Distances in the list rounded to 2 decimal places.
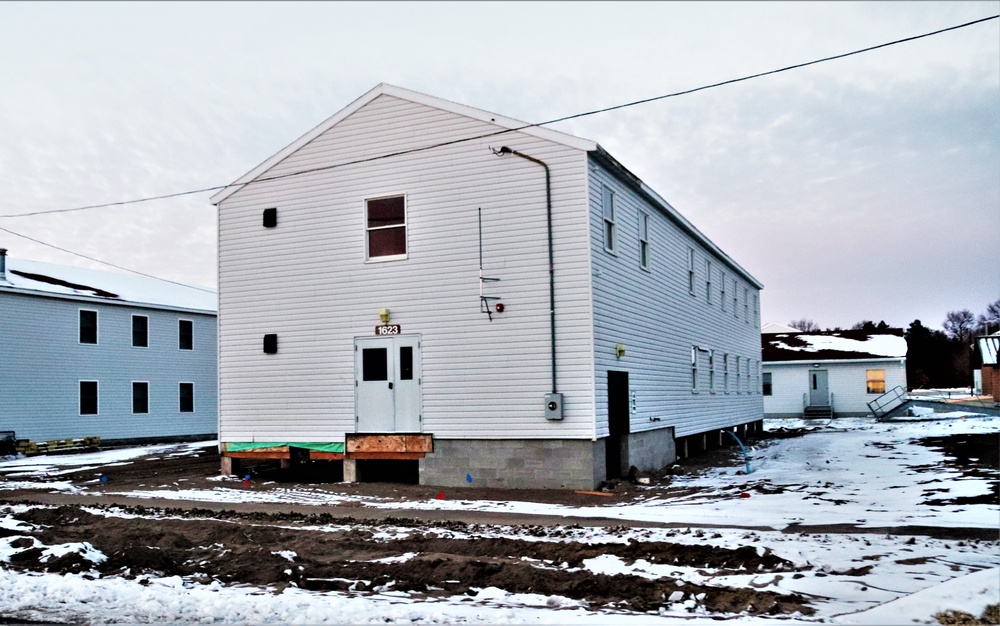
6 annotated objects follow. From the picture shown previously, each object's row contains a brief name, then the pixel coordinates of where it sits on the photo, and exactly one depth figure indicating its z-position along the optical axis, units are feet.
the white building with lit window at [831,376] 156.56
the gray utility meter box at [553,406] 54.49
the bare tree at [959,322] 403.34
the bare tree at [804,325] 440.45
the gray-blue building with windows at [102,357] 104.47
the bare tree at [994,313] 338.36
